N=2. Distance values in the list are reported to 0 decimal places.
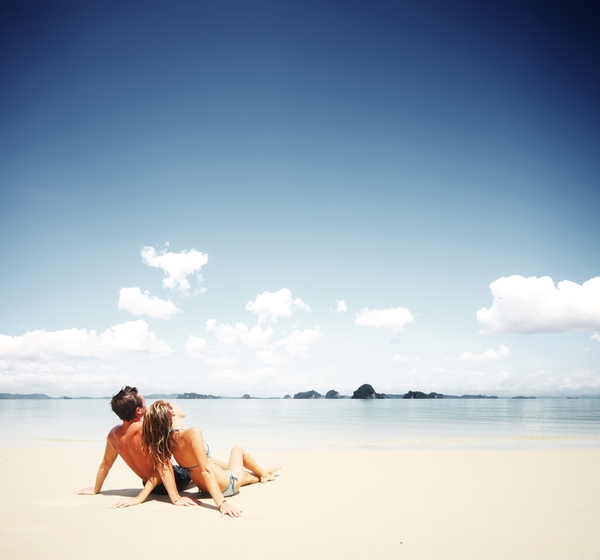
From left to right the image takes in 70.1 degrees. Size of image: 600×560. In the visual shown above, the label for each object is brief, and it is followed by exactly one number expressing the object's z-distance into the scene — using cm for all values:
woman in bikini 514
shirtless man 529
